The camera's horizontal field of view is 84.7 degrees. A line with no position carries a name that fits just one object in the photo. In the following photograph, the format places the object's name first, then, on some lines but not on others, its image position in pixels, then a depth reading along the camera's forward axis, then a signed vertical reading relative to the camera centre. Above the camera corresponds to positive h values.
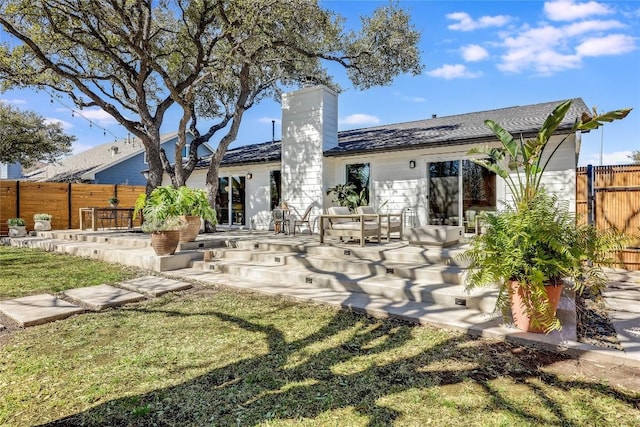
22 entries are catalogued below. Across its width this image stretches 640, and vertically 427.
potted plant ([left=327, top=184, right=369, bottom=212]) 9.95 +0.39
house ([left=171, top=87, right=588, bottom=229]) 8.66 +1.28
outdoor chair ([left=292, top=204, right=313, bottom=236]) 10.64 -0.33
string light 12.52 +3.88
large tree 9.70 +5.20
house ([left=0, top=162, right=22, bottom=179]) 27.27 +3.28
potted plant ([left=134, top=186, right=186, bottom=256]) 7.14 -0.24
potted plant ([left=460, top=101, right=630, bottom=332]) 3.46 -0.50
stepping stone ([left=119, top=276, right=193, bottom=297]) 5.43 -1.21
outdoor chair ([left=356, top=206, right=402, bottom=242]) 8.26 -0.40
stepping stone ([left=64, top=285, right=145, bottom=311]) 4.78 -1.23
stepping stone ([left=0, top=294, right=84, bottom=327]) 4.17 -1.24
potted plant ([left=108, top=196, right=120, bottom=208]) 12.57 +0.39
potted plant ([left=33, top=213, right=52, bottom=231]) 13.65 -0.37
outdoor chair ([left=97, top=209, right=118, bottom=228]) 13.51 -0.24
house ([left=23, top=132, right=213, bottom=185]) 22.36 +3.28
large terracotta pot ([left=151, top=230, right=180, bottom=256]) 7.13 -0.61
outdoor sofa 7.24 -0.39
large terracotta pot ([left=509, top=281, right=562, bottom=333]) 3.57 -1.01
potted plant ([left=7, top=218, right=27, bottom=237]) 13.08 -0.53
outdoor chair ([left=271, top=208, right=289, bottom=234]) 11.11 -0.31
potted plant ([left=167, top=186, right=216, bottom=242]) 7.72 +0.07
